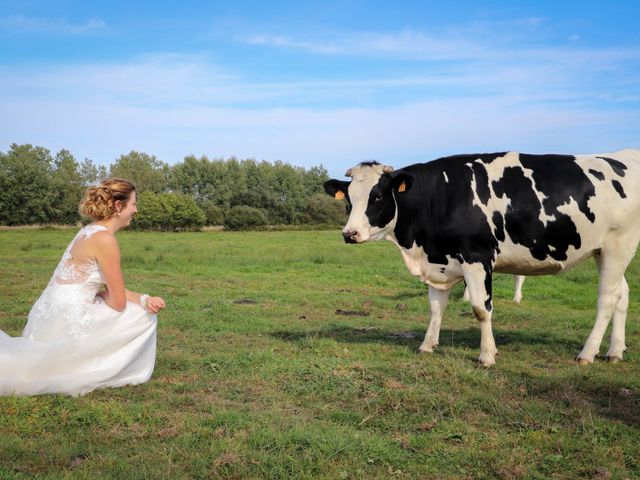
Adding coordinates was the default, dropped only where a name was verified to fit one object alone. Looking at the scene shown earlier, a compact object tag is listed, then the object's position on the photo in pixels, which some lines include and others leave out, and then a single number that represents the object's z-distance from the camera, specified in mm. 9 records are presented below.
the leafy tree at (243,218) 66625
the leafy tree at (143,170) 83188
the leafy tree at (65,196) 72250
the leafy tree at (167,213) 60906
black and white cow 8305
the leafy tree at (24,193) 67000
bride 5977
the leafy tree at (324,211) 74000
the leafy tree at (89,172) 81938
